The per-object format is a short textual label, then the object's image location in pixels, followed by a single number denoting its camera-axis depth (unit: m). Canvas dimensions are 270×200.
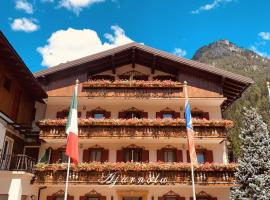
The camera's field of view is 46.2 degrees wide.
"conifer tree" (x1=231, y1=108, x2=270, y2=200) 23.67
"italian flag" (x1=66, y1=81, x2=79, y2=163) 16.32
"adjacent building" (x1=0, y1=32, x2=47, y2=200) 18.12
